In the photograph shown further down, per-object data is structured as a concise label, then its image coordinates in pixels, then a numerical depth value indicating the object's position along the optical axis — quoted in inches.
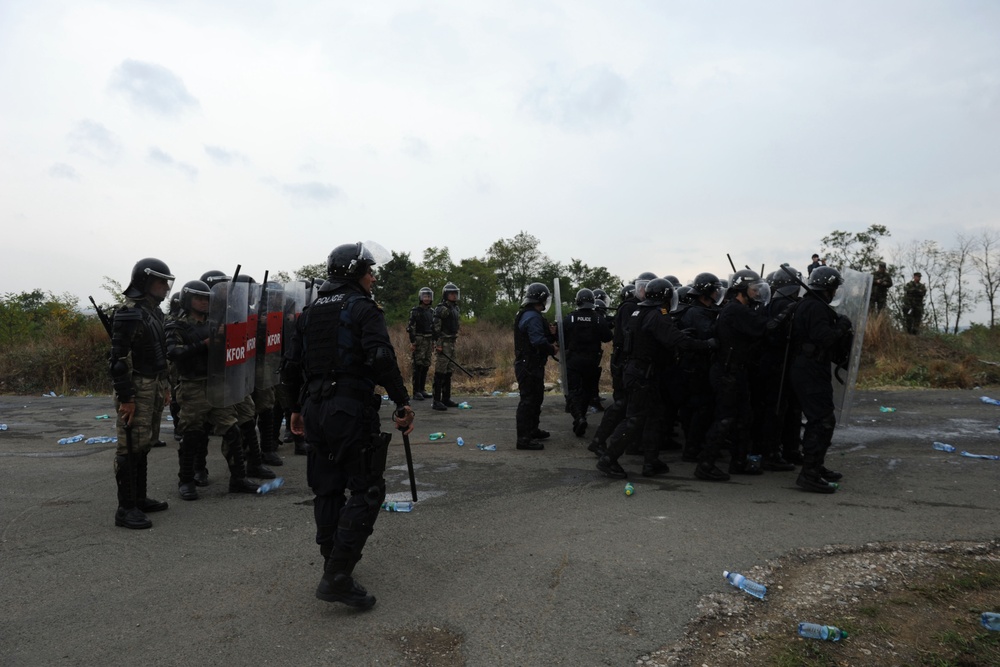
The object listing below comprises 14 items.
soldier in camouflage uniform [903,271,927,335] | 650.8
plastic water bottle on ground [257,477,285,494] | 245.2
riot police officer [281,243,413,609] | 145.9
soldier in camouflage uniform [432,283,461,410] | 456.6
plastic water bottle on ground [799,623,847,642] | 128.5
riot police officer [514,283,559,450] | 310.5
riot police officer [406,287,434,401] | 471.5
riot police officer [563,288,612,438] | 333.7
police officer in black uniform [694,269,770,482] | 248.1
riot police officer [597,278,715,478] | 246.1
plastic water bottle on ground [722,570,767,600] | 148.0
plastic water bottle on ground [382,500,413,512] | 218.4
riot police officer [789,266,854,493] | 233.8
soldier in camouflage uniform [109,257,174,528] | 203.3
